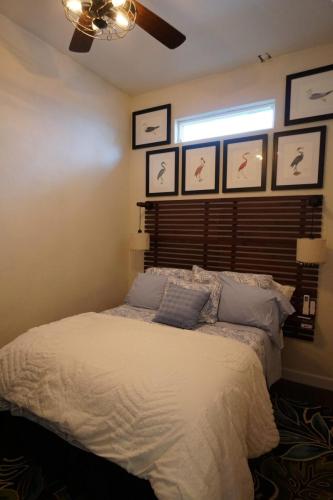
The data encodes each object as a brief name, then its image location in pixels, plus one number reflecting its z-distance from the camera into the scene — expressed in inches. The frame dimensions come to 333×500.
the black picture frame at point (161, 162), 122.7
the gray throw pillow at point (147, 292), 101.1
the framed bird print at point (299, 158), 95.4
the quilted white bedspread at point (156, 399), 42.8
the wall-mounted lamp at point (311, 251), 87.8
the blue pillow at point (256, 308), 84.4
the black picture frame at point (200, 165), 113.4
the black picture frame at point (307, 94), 93.4
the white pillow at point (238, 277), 95.1
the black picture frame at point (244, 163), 104.3
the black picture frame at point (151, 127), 123.4
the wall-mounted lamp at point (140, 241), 122.3
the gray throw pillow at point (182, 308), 84.9
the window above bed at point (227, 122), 106.5
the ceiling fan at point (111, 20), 57.8
